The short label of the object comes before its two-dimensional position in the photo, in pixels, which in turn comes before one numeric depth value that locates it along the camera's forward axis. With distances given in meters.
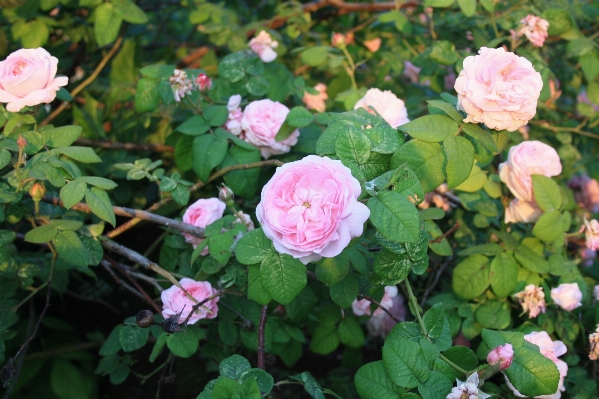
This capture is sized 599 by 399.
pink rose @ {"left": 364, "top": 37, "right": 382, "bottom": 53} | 2.75
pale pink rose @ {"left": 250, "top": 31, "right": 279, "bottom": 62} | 2.04
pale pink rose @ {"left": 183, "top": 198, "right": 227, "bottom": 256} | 1.46
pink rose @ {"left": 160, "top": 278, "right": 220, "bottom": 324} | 1.38
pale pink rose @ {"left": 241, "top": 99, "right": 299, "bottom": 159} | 1.64
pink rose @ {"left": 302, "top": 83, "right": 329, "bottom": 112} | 2.15
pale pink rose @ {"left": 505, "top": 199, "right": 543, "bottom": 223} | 1.61
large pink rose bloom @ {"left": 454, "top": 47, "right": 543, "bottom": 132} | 1.13
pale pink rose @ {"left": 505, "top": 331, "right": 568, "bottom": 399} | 1.37
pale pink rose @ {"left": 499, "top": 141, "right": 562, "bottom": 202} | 1.56
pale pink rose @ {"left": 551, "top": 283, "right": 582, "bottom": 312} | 1.49
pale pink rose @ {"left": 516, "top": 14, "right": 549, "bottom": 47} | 1.85
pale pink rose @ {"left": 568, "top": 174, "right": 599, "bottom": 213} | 2.80
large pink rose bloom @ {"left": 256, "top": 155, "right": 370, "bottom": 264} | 0.95
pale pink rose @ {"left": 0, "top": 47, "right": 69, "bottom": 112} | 1.33
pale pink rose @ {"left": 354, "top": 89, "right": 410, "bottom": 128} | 1.66
